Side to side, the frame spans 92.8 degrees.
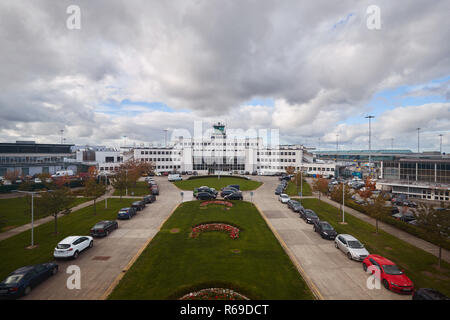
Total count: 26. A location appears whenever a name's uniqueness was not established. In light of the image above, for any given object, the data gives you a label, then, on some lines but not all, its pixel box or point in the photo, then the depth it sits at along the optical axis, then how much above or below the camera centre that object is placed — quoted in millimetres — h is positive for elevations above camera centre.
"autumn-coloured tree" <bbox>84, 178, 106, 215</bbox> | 32062 -4352
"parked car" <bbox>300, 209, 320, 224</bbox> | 27444 -7366
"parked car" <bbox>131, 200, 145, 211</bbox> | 32875 -6974
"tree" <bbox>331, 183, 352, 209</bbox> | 33197 -5292
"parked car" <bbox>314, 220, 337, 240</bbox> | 22562 -7623
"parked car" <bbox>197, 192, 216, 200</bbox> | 40562 -6789
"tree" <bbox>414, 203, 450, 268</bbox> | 16844 -5165
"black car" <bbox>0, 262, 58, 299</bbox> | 12359 -7348
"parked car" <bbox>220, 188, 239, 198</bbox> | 43062 -6332
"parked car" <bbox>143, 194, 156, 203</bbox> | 37750 -6882
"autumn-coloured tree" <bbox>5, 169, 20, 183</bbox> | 52759 -3733
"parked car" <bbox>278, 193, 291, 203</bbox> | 38669 -6933
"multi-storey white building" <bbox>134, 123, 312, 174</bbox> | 84312 +2025
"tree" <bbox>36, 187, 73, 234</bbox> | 22859 -4541
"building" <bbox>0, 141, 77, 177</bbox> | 65312 +783
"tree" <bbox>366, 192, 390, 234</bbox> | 24812 -5678
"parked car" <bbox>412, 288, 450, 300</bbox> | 11303 -7280
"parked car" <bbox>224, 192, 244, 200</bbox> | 40281 -6761
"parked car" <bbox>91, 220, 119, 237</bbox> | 22641 -7376
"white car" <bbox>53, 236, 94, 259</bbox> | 17578 -7312
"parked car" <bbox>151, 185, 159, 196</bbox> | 44916 -6484
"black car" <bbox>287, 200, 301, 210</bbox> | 33706 -7046
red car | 13398 -7702
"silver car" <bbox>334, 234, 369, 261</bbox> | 17808 -7659
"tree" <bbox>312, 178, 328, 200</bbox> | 38644 -4696
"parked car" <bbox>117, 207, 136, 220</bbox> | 28781 -7247
